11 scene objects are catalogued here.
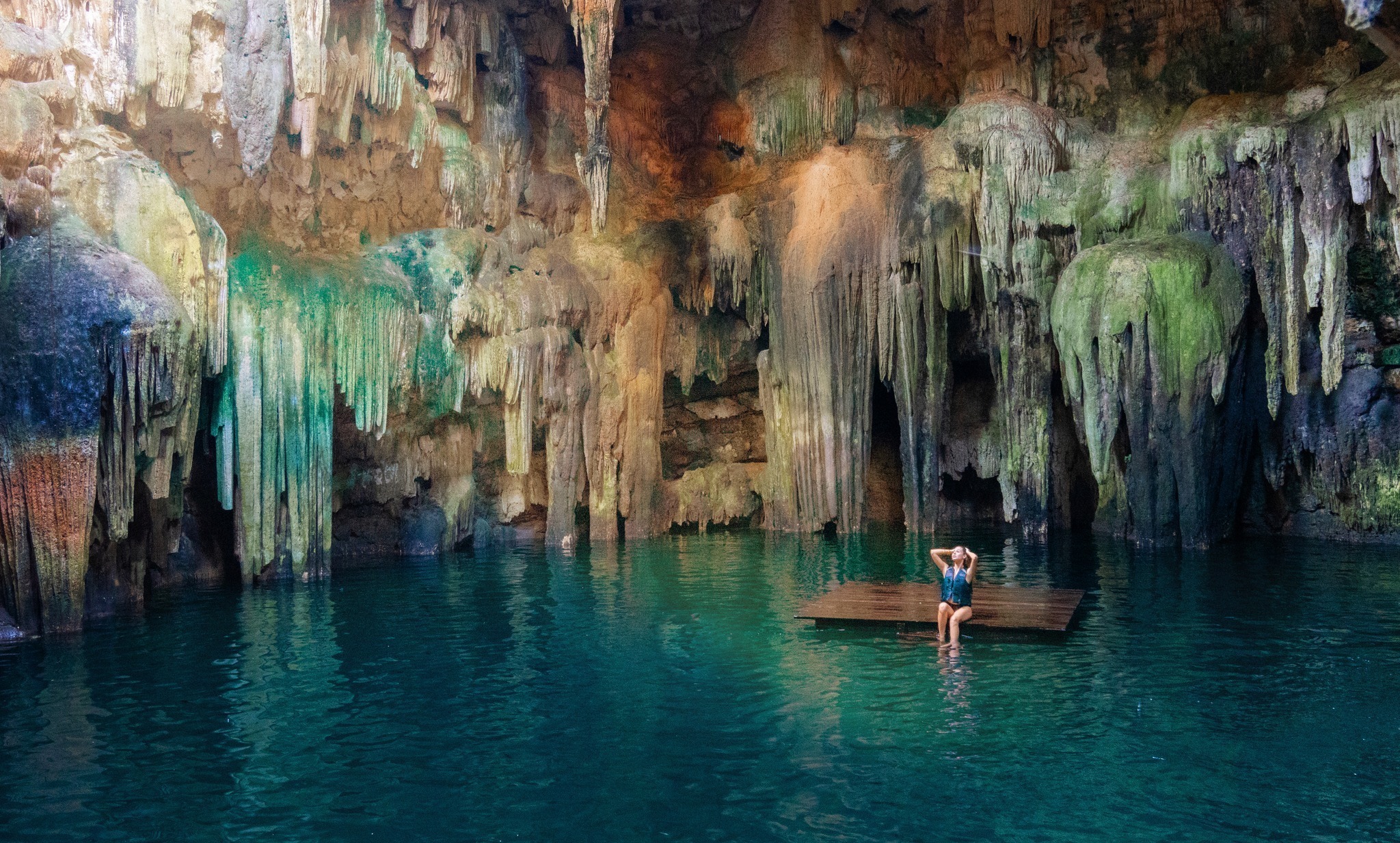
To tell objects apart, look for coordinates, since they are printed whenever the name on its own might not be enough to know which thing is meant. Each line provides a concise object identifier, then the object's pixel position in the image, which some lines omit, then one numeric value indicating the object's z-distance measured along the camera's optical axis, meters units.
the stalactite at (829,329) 20.39
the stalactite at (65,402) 11.12
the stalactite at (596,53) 18.08
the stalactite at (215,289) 13.75
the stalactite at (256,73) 14.30
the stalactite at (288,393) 14.76
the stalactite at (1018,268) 18.72
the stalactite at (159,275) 11.93
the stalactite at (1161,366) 15.68
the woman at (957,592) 10.12
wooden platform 10.55
